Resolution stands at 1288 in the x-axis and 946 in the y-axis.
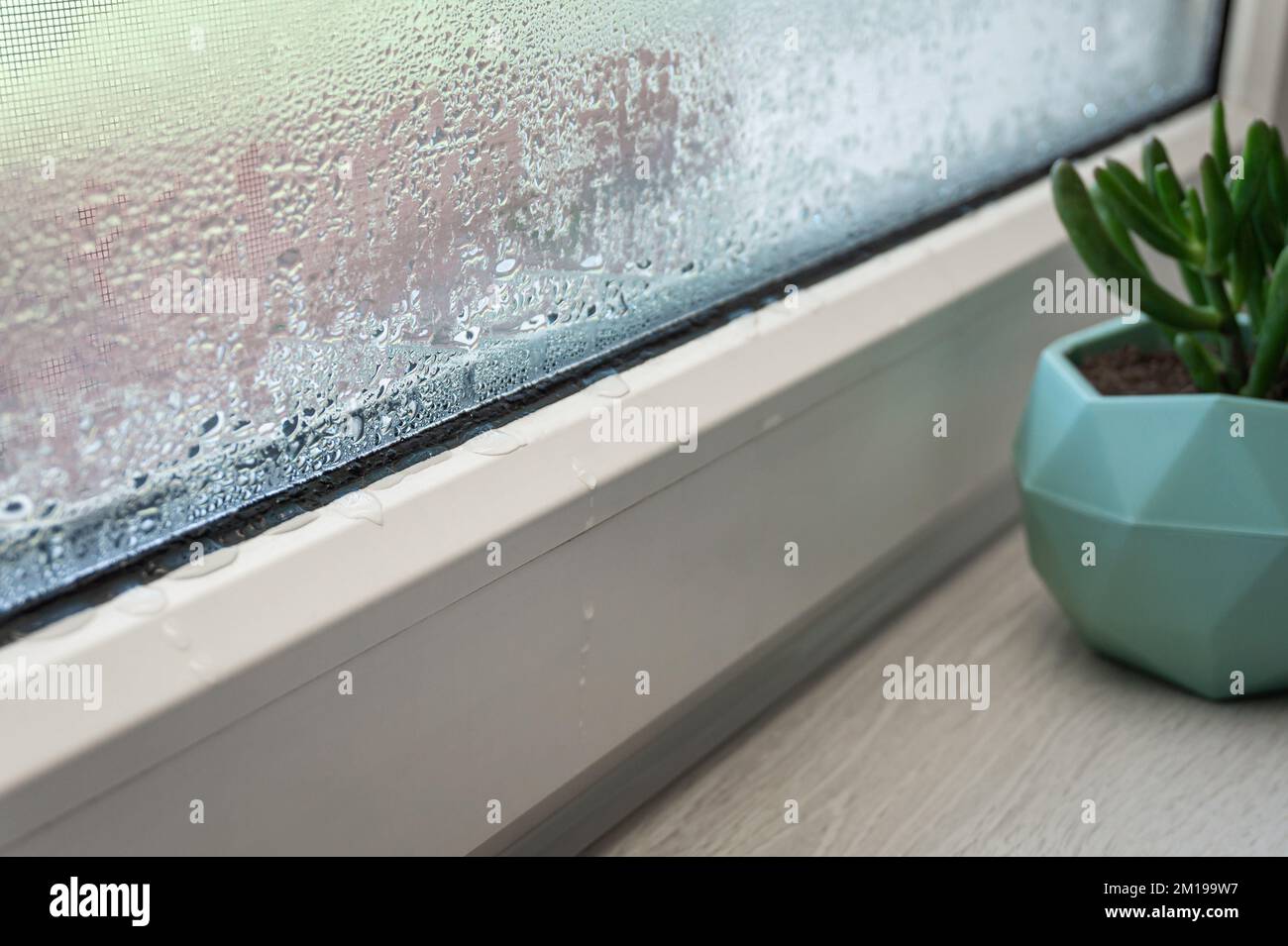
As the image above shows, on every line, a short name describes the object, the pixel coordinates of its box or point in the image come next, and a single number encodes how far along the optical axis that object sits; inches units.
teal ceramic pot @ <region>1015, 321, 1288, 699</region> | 17.3
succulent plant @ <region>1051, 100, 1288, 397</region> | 17.7
